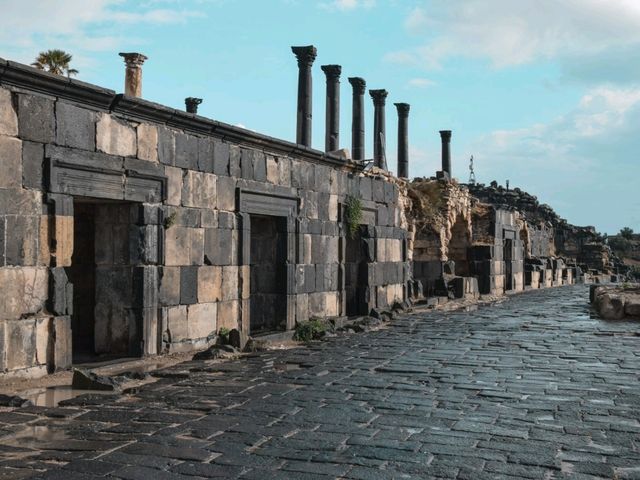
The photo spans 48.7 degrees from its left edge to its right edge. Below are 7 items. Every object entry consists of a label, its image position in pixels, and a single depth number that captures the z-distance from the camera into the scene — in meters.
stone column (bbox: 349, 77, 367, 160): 28.58
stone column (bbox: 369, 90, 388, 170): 30.86
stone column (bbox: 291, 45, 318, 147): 25.86
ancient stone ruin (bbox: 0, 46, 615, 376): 8.32
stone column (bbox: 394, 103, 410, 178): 31.33
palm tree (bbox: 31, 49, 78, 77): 25.20
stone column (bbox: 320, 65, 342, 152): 27.61
